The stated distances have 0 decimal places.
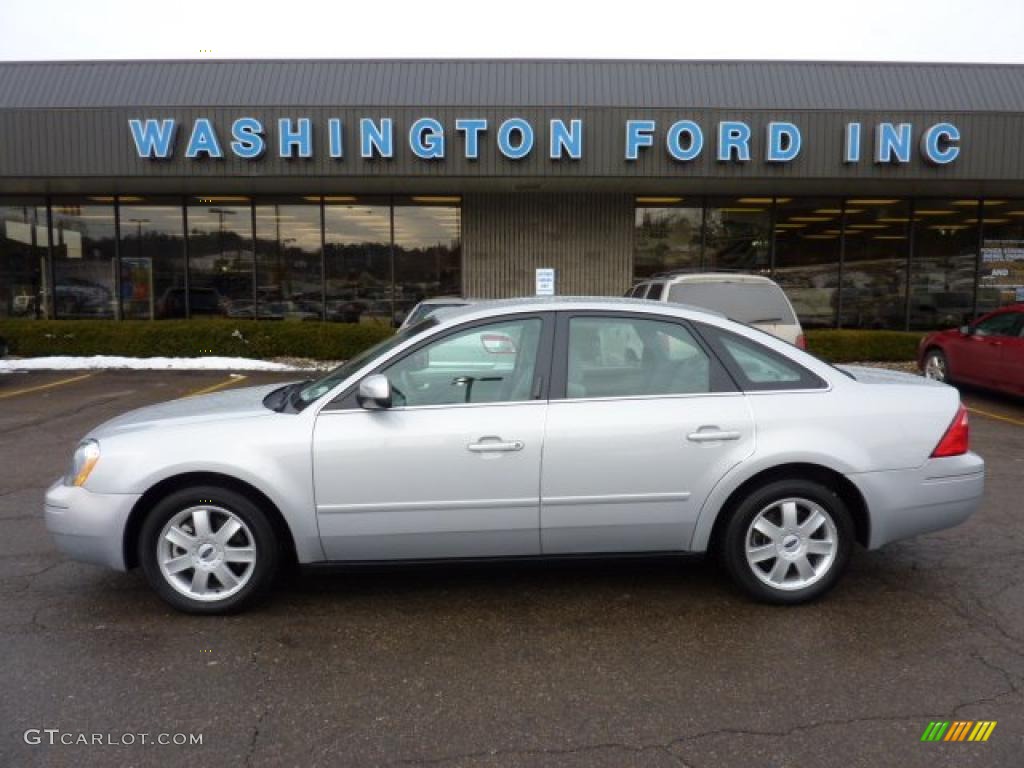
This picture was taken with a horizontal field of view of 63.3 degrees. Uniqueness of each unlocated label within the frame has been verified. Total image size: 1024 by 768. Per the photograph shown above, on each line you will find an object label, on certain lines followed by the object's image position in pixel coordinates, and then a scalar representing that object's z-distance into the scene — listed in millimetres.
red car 10453
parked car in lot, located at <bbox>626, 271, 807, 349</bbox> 8875
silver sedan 3971
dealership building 13852
